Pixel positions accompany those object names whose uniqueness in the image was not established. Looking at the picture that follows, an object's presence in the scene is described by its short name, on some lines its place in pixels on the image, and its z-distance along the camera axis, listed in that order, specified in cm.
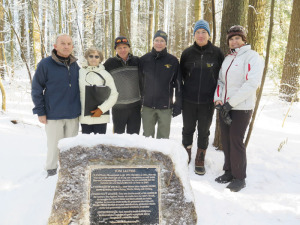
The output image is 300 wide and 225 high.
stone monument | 211
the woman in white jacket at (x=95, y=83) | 311
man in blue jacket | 295
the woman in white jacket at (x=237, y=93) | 283
